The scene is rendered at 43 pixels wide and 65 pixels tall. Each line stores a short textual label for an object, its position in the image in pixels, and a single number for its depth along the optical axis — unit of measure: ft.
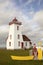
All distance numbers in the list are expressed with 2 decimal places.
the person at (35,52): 24.92
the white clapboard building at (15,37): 50.24
